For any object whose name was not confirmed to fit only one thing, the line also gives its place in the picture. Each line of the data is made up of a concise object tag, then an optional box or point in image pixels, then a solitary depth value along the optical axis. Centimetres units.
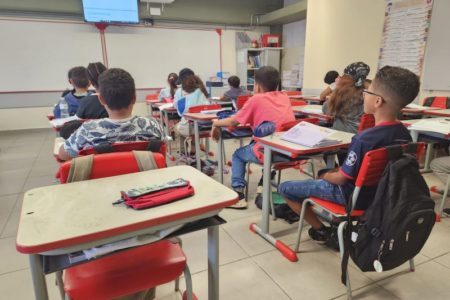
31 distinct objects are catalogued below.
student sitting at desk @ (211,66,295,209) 227
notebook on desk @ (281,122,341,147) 173
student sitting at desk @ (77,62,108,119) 233
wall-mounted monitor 598
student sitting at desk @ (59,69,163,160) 141
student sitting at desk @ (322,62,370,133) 231
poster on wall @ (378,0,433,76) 421
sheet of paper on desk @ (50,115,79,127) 241
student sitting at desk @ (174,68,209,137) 369
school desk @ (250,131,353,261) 170
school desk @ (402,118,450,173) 222
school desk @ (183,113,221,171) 300
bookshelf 747
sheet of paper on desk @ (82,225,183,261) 84
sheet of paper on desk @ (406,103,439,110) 355
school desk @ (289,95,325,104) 487
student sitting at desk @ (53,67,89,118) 285
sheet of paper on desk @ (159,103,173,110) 401
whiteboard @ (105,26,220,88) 664
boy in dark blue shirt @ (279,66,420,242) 138
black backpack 123
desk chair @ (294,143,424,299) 129
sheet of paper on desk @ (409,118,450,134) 227
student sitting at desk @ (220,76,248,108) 476
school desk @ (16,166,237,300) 74
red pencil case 87
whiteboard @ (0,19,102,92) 583
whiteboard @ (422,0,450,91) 395
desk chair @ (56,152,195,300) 99
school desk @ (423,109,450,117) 314
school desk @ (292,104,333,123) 302
